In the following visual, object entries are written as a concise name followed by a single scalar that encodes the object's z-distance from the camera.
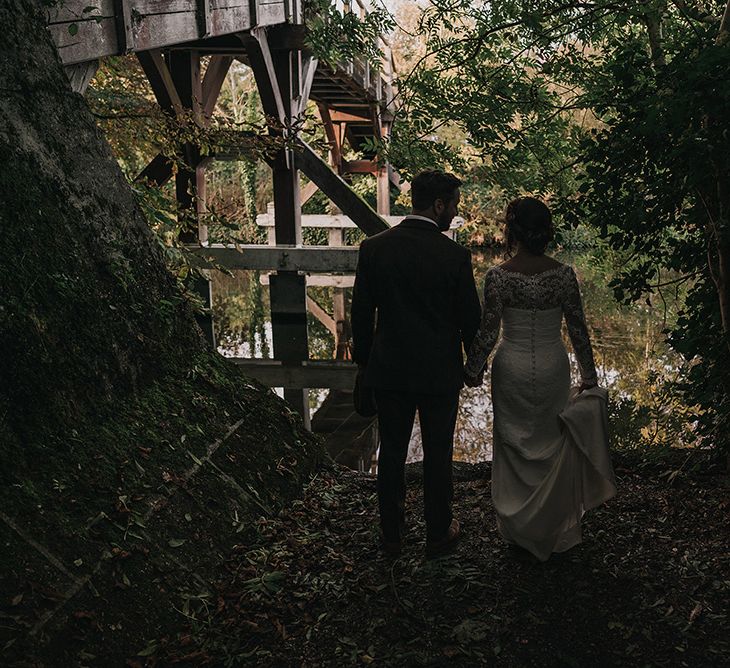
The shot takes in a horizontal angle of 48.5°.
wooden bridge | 6.68
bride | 3.66
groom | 3.58
